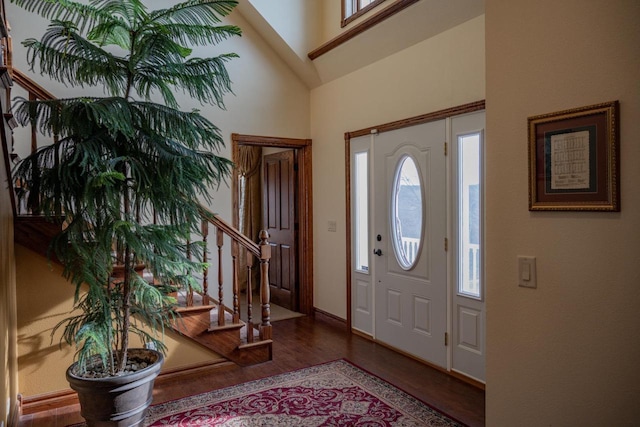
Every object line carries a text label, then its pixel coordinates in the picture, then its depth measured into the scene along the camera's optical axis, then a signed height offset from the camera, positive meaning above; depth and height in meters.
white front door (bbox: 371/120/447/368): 3.42 -0.24
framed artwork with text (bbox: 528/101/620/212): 1.45 +0.18
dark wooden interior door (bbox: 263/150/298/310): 5.25 -0.13
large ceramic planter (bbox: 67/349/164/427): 2.19 -0.95
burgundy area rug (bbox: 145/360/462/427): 2.63 -1.27
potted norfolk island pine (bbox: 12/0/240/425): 2.06 +0.23
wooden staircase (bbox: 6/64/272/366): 3.20 -0.82
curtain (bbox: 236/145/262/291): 6.55 +0.24
